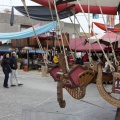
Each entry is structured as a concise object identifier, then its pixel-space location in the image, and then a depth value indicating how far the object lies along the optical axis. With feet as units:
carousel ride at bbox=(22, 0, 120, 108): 11.08
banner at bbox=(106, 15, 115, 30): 35.90
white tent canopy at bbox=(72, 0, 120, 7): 16.32
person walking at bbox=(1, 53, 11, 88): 28.50
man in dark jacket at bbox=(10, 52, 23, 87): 28.68
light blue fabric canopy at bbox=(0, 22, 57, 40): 44.16
